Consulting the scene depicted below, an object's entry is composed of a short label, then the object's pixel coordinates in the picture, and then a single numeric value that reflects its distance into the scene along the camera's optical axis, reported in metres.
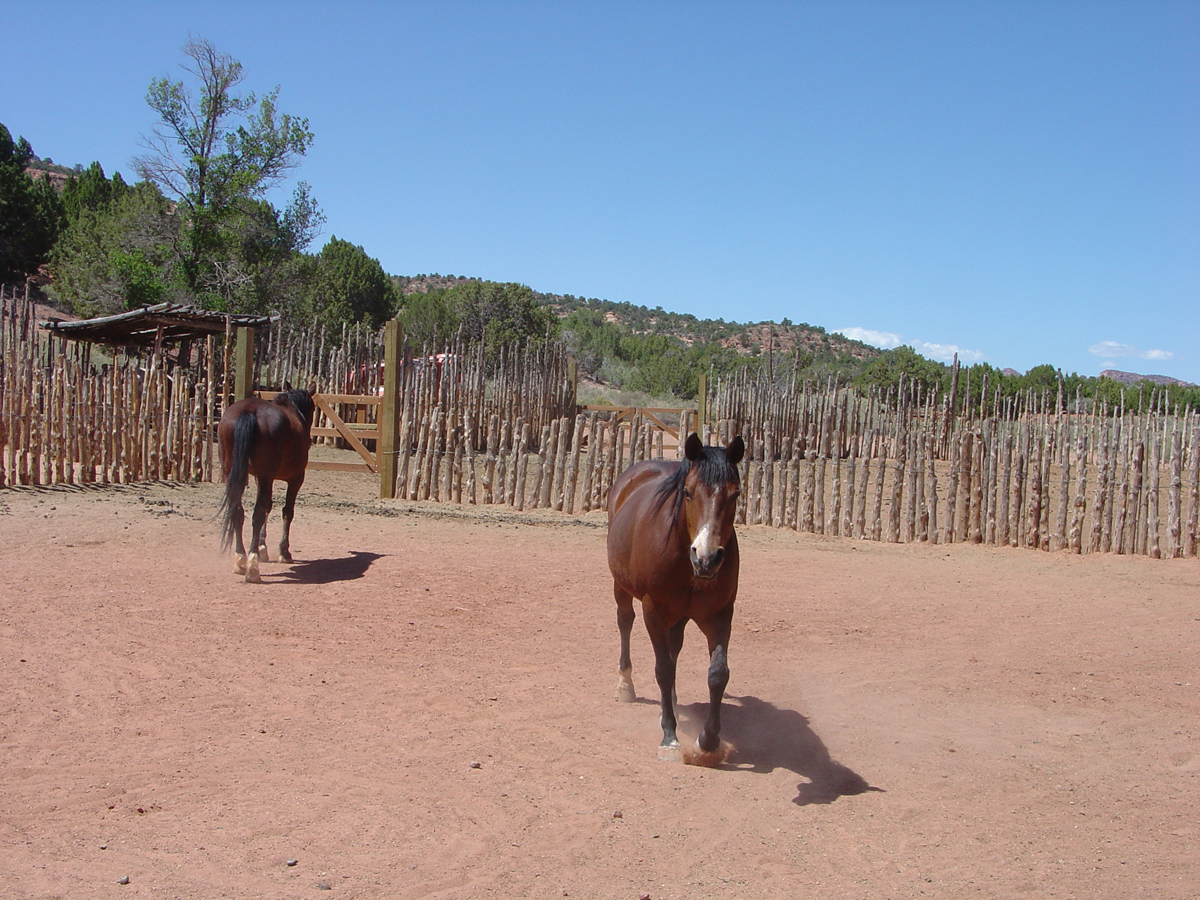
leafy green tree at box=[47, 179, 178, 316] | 24.31
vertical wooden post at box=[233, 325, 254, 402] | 12.99
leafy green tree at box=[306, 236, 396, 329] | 37.06
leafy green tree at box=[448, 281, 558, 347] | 38.31
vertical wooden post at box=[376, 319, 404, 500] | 12.59
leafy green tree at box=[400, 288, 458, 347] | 39.14
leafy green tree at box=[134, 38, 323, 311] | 24.66
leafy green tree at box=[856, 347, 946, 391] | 35.42
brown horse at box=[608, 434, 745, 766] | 3.88
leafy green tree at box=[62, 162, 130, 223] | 36.44
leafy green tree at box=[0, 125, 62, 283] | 31.92
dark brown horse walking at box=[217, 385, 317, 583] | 7.72
